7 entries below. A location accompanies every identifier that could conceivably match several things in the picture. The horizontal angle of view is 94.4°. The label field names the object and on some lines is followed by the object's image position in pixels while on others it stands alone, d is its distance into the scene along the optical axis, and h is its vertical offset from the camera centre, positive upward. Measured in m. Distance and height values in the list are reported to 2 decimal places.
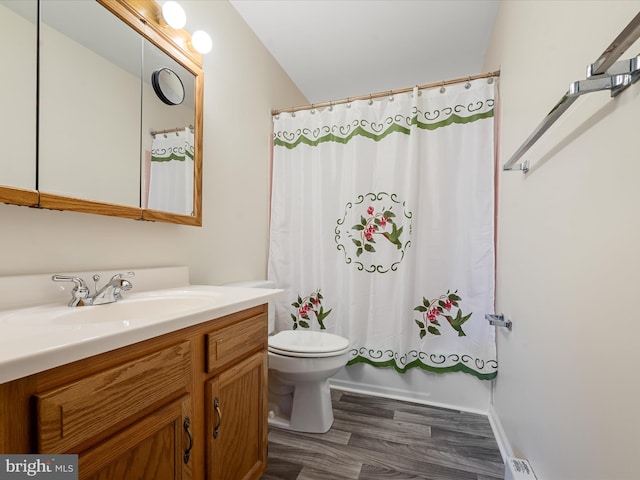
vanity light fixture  1.29 +0.98
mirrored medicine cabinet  0.88 +0.47
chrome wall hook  1.44 -0.40
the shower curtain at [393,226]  1.79 +0.09
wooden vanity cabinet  0.53 -0.40
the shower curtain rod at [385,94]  1.78 +0.98
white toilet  1.54 -0.73
